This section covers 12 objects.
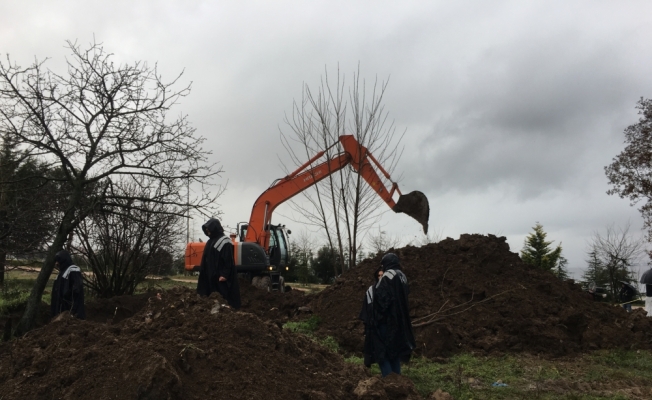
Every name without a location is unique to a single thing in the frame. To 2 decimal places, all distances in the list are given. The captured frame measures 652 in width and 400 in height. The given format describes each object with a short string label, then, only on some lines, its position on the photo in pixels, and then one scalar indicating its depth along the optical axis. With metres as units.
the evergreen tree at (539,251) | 27.66
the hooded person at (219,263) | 8.31
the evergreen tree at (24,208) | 8.50
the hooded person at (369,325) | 6.89
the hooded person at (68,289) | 8.33
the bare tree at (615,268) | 25.28
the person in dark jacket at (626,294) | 20.75
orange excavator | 13.41
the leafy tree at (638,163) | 23.20
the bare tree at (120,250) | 12.34
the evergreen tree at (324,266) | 36.72
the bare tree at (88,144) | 8.52
